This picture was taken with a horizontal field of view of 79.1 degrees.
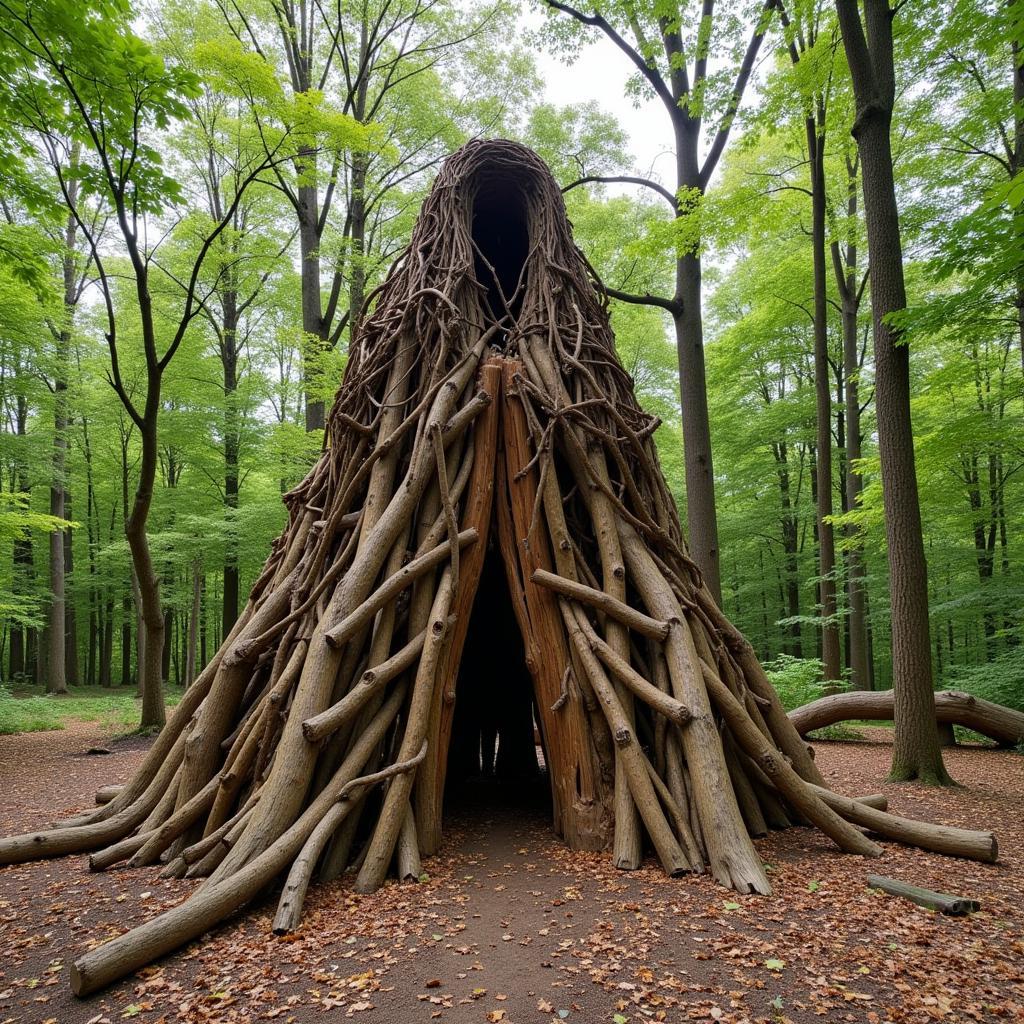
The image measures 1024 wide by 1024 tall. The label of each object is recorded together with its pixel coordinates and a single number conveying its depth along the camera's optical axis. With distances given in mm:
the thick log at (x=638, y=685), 3822
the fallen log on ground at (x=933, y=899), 3137
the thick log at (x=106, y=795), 5566
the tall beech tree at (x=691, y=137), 8703
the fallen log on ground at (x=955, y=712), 8484
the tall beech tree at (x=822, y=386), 10852
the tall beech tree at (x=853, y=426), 11883
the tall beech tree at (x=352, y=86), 11211
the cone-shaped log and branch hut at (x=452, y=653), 3703
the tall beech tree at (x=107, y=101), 5223
